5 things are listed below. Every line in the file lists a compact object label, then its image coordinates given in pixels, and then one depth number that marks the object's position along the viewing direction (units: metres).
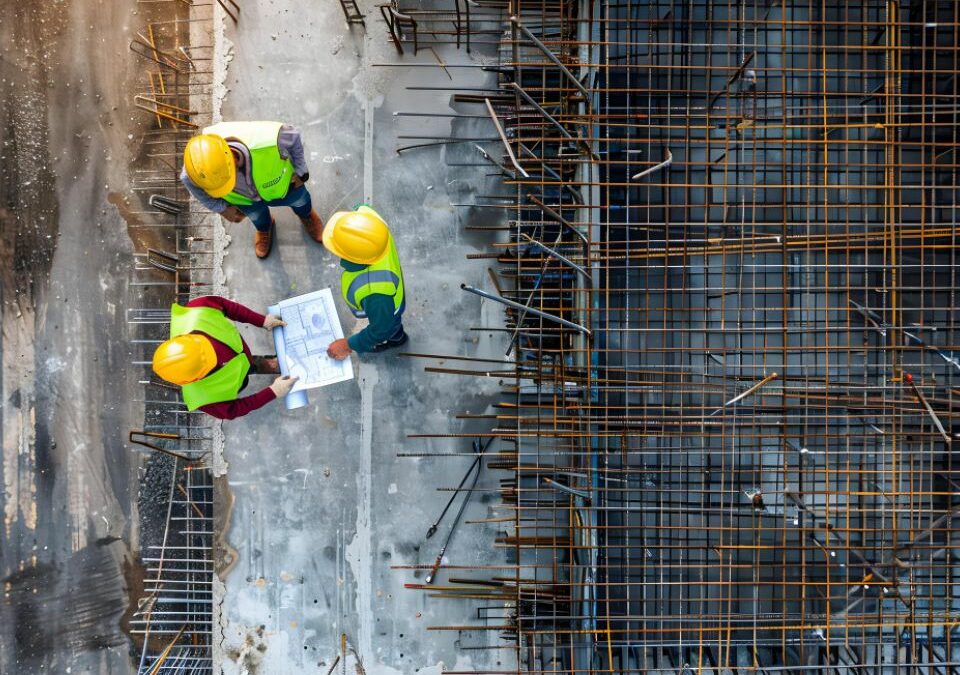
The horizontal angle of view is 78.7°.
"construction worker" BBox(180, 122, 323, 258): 5.11
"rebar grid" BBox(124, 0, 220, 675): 6.88
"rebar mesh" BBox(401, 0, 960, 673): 6.16
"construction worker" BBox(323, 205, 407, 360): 5.14
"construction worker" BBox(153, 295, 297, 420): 5.07
